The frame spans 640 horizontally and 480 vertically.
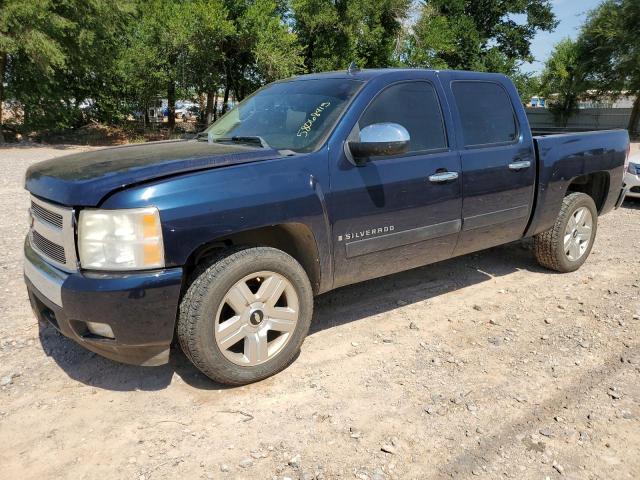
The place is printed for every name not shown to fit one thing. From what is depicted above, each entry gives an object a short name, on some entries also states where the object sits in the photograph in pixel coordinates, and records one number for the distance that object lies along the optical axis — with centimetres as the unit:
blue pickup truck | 267
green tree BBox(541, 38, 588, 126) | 2875
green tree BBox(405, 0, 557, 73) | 2675
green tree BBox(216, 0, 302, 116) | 2136
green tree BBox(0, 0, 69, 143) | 1637
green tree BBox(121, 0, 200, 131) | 2123
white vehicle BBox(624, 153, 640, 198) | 864
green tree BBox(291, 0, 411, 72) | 2380
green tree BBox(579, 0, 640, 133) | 2459
